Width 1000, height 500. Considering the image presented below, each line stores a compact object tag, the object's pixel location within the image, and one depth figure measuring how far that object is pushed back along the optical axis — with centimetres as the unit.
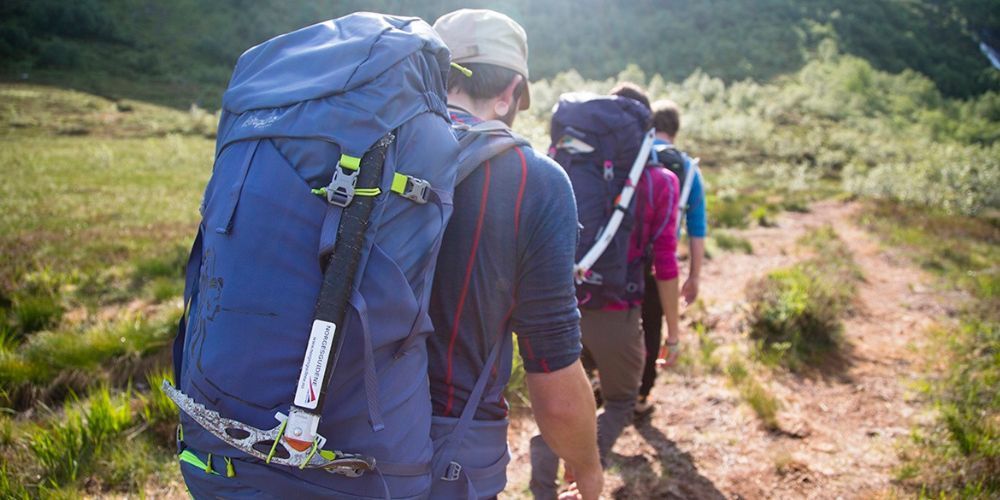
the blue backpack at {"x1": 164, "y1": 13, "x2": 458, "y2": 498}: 115
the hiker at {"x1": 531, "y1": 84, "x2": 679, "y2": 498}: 277
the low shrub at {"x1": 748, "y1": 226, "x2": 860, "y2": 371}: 532
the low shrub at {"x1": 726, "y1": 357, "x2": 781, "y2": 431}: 427
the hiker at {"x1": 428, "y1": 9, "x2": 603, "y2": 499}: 145
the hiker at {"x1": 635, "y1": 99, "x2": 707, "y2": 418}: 355
